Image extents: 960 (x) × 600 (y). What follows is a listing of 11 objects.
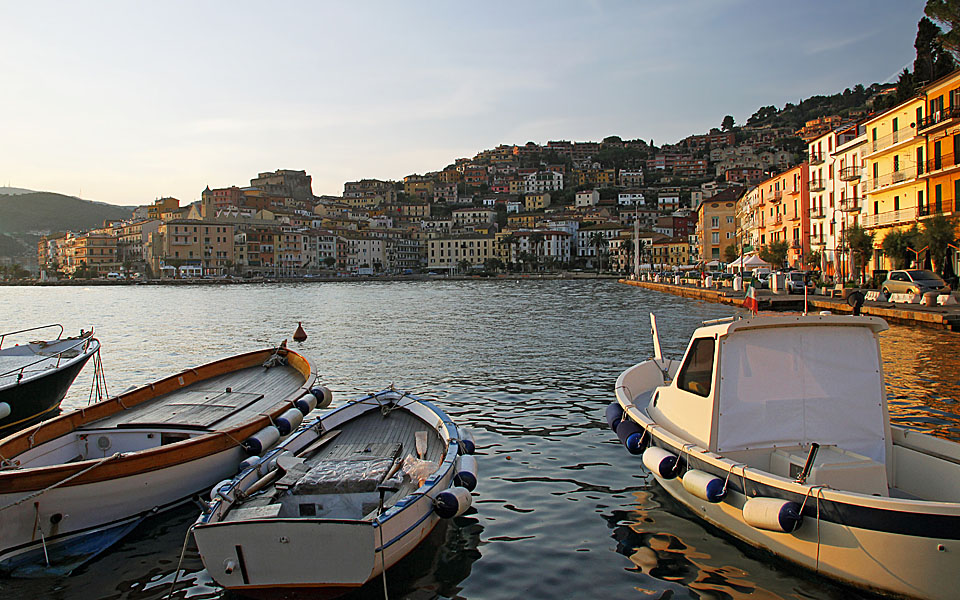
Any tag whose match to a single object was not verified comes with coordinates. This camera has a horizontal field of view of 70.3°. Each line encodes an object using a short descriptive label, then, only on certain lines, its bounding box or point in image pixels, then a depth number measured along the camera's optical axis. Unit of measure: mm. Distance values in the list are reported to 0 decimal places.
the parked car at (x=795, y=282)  39381
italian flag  8163
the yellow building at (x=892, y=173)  39312
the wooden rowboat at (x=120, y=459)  7195
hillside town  41344
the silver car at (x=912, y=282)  30716
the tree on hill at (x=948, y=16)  39219
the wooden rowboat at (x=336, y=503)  5934
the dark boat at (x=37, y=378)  12414
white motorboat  6074
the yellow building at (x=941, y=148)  35594
